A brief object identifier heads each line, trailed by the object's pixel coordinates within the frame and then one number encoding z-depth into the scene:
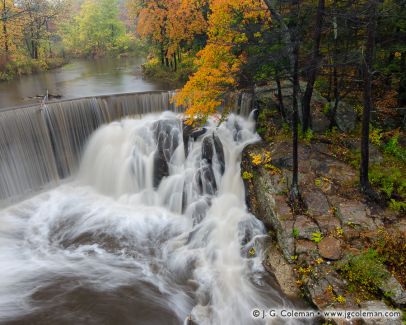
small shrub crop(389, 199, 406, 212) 9.01
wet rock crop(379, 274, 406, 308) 6.81
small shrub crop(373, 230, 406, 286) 7.50
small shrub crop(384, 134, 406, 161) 11.16
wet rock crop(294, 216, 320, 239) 8.79
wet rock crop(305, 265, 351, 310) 7.29
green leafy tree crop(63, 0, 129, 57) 41.84
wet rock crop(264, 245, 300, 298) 8.25
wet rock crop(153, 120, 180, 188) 13.38
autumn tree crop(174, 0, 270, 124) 11.01
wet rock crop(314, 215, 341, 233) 8.78
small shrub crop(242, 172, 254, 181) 11.63
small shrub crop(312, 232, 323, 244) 8.50
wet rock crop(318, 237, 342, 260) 8.07
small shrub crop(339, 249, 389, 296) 7.27
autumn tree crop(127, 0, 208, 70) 18.31
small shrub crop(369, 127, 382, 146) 11.82
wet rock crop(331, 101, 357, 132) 12.69
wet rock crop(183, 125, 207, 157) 13.50
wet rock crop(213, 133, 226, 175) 12.81
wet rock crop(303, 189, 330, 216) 9.39
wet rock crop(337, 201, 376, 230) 8.71
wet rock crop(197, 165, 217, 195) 12.61
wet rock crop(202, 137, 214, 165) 12.94
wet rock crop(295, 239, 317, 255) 8.39
